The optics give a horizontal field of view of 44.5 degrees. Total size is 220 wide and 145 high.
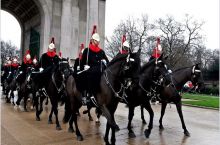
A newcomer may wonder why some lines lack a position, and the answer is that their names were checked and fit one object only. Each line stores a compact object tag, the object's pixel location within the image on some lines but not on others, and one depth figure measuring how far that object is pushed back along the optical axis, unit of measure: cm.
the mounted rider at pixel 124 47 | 805
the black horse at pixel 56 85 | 1014
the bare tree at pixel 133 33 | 4712
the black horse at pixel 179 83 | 1016
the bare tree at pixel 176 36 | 4636
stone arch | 2452
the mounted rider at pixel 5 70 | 2072
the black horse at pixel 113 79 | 679
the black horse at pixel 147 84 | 901
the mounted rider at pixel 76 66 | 885
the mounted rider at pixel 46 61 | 1180
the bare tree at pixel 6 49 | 7873
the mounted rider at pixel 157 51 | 1070
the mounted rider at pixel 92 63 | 765
